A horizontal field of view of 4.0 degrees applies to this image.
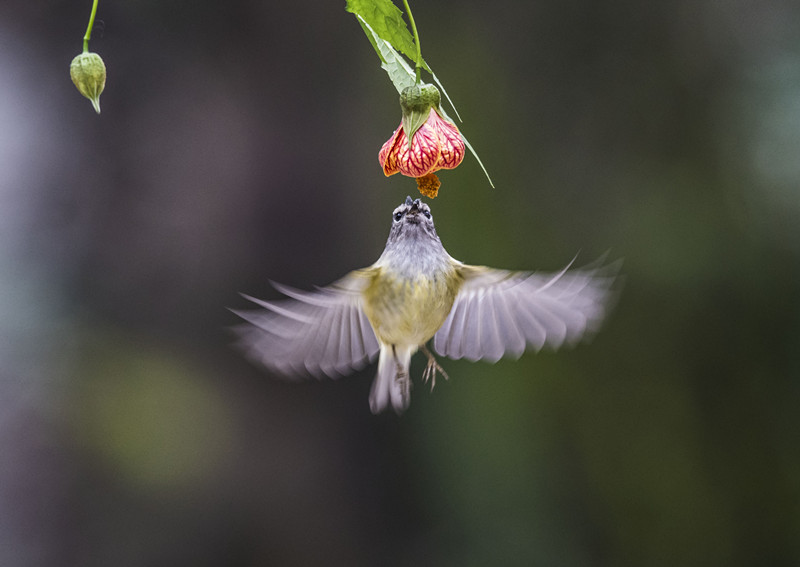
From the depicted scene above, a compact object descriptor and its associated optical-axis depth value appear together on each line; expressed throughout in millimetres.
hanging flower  4901
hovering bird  5027
